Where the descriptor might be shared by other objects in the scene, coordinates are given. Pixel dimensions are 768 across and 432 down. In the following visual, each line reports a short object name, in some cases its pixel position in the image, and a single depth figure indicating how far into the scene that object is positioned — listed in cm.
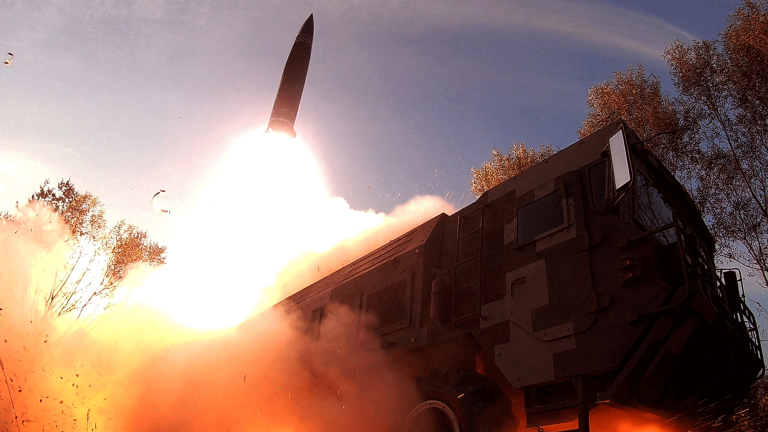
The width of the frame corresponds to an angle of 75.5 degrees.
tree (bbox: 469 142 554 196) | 2175
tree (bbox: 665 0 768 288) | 1489
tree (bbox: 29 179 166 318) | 2044
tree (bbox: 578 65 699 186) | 1655
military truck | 500
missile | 1424
